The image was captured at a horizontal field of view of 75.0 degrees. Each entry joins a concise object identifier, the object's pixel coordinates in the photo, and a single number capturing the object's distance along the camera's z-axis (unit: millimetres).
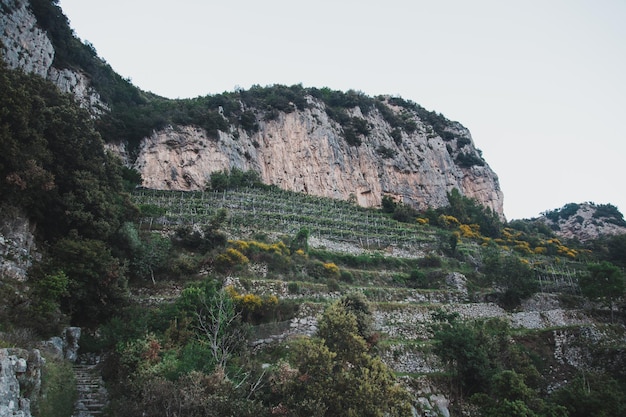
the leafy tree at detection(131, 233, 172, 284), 23547
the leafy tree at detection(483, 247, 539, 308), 28703
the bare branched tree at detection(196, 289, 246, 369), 15914
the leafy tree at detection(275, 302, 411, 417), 11516
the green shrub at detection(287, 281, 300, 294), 23688
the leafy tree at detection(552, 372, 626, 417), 13742
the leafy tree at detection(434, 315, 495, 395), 16547
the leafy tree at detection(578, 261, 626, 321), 26906
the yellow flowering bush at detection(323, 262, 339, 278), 28564
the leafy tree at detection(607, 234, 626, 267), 46578
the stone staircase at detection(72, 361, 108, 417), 13224
